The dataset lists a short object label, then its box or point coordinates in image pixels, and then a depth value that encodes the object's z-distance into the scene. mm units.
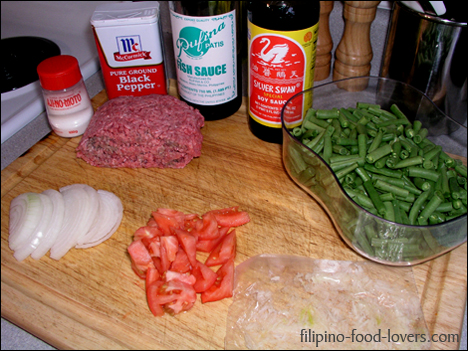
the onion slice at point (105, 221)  406
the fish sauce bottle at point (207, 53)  456
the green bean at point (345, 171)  401
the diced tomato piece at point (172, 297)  362
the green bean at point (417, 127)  438
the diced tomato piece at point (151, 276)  372
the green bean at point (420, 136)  429
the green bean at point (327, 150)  419
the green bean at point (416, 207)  381
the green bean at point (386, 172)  407
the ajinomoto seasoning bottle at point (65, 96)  452
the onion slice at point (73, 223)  400
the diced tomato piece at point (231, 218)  415
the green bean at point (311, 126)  446
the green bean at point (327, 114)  453
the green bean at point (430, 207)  378
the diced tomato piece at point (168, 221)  403
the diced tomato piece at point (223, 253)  391
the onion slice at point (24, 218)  401
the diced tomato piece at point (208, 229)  401
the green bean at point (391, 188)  394
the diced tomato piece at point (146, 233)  397
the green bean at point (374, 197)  381
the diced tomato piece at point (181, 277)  369
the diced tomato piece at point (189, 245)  384
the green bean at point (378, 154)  409
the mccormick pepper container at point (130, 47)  479
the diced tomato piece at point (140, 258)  382
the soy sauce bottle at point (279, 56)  415
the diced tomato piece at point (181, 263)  380
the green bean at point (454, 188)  378
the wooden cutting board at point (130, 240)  361
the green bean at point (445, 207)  380
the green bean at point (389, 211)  378
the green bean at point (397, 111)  454
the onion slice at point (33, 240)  401
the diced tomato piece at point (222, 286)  368
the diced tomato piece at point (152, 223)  409
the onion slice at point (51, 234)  401
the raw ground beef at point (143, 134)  452
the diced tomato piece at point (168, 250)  379
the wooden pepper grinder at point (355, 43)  510
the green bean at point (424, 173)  399
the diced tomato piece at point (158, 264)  381
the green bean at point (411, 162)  404
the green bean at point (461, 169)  403
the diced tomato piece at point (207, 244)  400
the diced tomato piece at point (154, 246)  384
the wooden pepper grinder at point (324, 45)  528
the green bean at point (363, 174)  404
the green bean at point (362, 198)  392
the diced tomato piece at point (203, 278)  371
